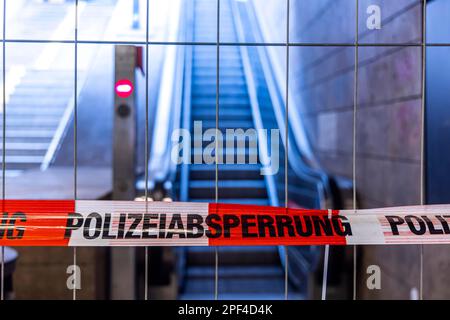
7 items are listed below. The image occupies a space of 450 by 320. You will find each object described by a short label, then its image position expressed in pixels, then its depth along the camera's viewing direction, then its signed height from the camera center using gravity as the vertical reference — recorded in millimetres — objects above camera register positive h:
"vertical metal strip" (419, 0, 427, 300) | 3561 -609
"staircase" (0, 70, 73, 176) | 10258 +596
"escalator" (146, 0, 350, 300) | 6625 -182
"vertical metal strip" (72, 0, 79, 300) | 3441 +289
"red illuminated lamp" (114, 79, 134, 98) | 5504 +560
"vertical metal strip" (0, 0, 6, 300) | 3698 -740
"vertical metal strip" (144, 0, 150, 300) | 3429 -56
